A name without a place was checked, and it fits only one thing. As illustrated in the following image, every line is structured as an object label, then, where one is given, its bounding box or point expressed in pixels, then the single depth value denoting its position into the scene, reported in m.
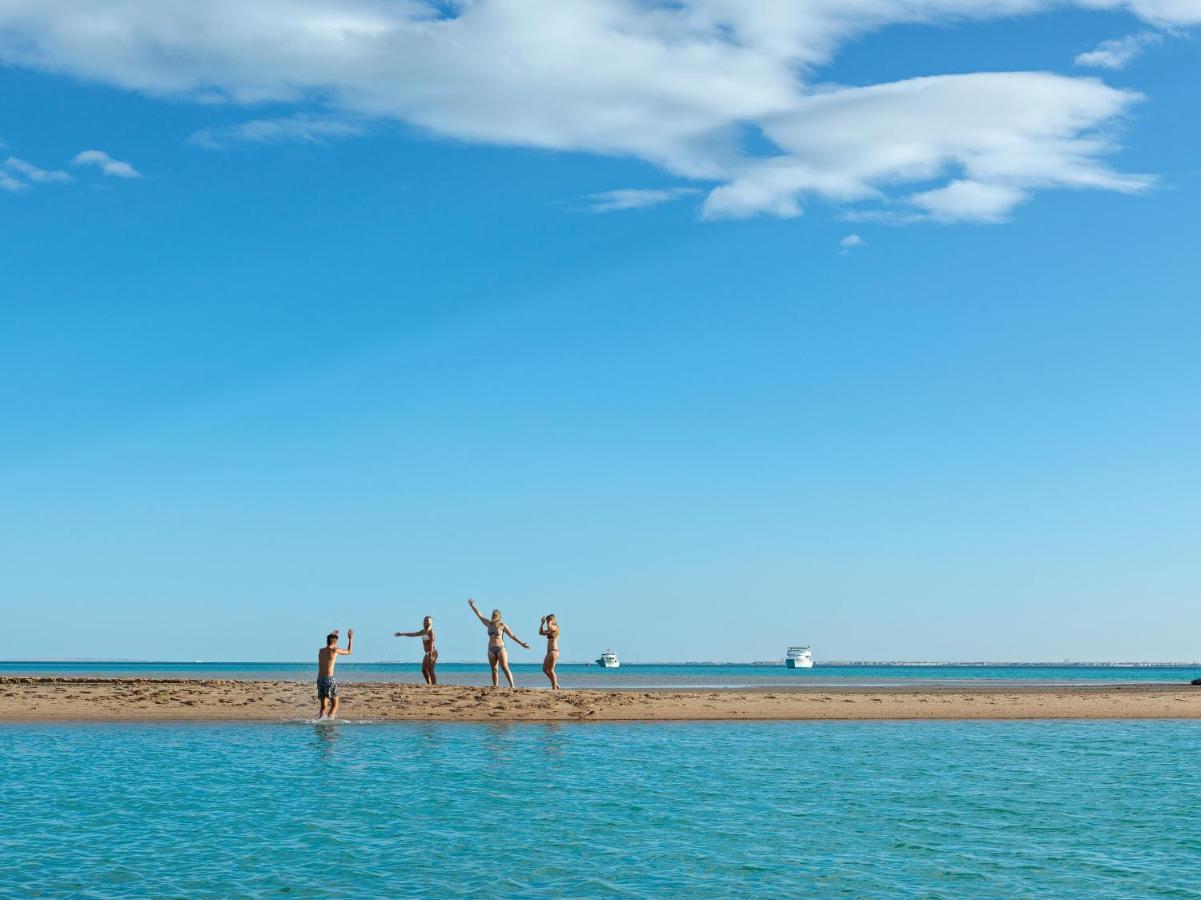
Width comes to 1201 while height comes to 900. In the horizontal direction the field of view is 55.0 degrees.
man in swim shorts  30.31
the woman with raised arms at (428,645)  36.34
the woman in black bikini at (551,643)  35.78
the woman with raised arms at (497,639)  35.38
